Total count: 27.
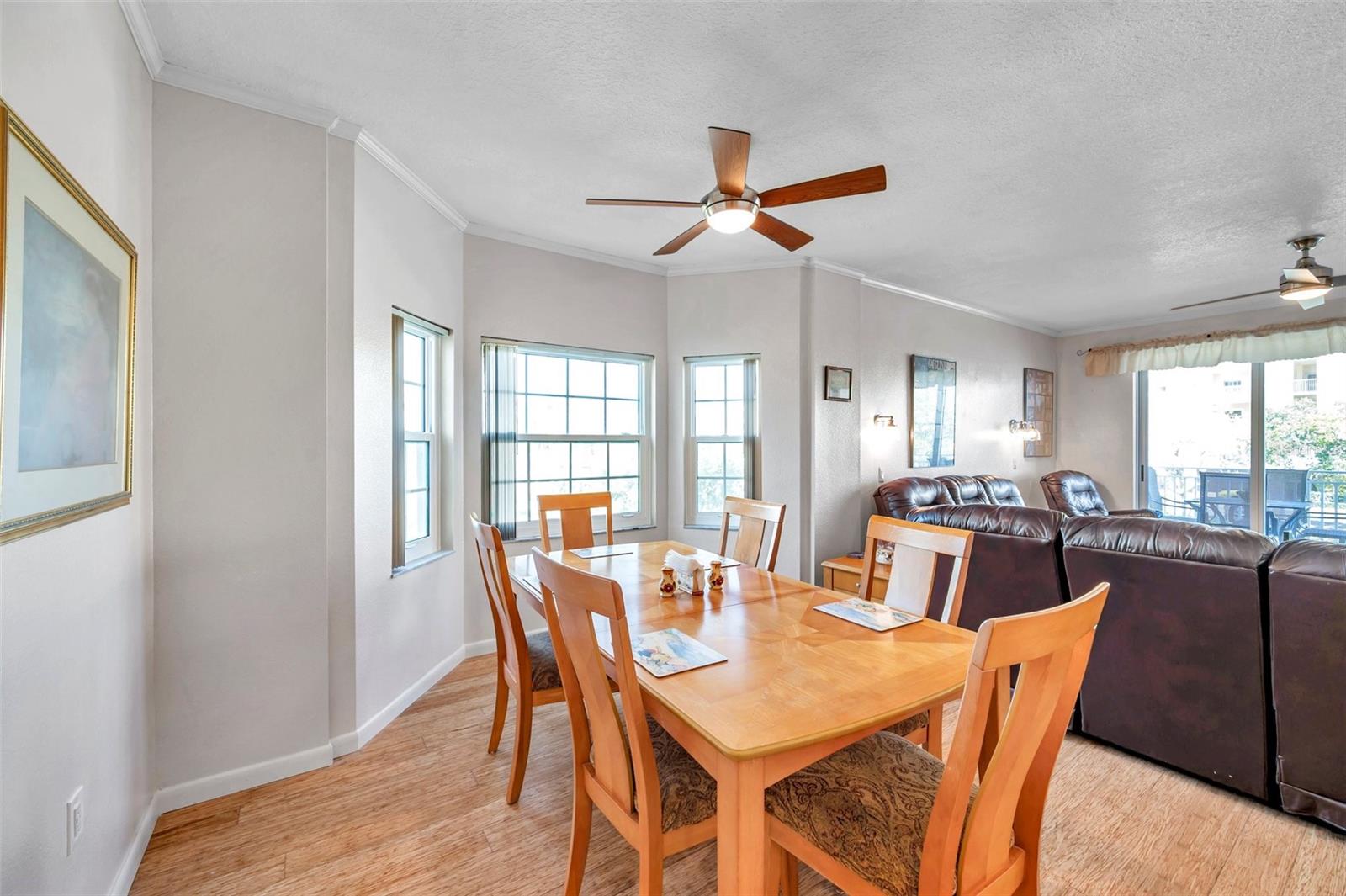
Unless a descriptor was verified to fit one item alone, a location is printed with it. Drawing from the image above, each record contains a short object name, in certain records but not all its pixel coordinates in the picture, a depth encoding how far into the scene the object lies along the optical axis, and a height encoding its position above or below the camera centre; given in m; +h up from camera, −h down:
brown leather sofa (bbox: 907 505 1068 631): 2.50 -0.54
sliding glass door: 5.04 +0.03
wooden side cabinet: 3.86 -0.92
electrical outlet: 1.33 -0.91
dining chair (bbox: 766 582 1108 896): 0.95 -0.79
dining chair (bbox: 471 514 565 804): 2.00 -0.82
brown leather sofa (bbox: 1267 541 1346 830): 1.81 -0.75
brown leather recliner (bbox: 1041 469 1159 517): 5.47 -0.46
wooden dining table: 1.08 -0.55
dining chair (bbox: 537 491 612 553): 3.06 -0.38
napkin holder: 2.04 -0.47
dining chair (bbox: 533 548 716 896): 1.23 -0.78
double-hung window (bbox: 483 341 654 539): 3.55 +0.12
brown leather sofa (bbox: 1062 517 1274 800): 2.00 -0.76
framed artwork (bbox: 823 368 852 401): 4.17 +0.49
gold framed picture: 1.06 +0.23
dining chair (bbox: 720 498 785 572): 2.55 -0.38
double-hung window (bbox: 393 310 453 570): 2.83 +0.05
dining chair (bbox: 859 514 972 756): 1.78 -0.43
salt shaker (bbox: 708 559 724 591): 2.13 -0.50
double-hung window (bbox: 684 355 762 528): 4.29 +0.09
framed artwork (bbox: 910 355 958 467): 5.05 +0.35
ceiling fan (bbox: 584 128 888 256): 1.89 +0.96
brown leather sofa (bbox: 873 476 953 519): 4.24 -0.38
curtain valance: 4.97 +1.00
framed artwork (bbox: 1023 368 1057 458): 6.27 +0.49
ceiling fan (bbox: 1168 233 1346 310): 3.35 +1.03
